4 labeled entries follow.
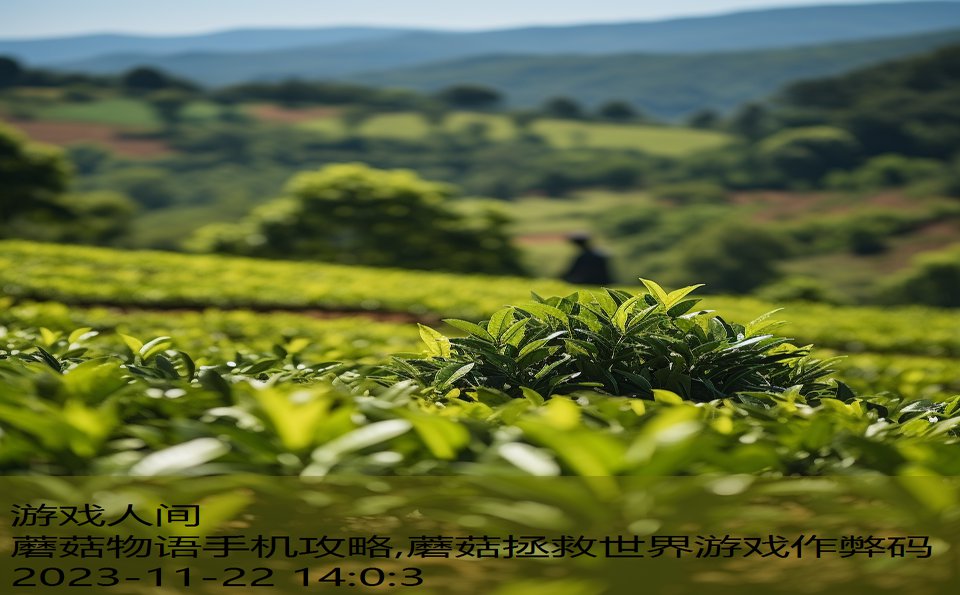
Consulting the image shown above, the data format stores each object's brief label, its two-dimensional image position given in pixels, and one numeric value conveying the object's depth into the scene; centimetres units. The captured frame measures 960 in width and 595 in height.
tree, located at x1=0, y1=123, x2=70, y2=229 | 3102
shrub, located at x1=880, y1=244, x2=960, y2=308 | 3912
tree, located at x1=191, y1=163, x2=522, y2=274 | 3083
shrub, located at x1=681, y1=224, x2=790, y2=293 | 4316
